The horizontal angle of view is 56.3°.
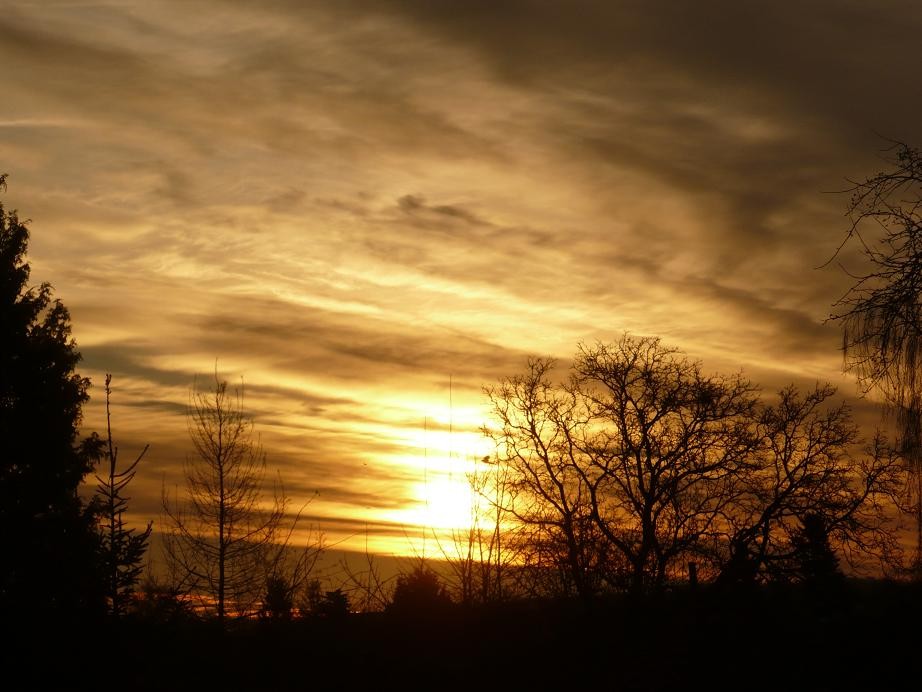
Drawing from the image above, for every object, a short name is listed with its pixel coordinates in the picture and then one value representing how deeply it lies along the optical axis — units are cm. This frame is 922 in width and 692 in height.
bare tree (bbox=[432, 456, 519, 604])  2633
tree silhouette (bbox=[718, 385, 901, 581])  3406
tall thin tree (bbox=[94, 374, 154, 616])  1552
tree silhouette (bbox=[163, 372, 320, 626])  3612
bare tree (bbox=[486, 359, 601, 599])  3453
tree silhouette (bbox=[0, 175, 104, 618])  2894
